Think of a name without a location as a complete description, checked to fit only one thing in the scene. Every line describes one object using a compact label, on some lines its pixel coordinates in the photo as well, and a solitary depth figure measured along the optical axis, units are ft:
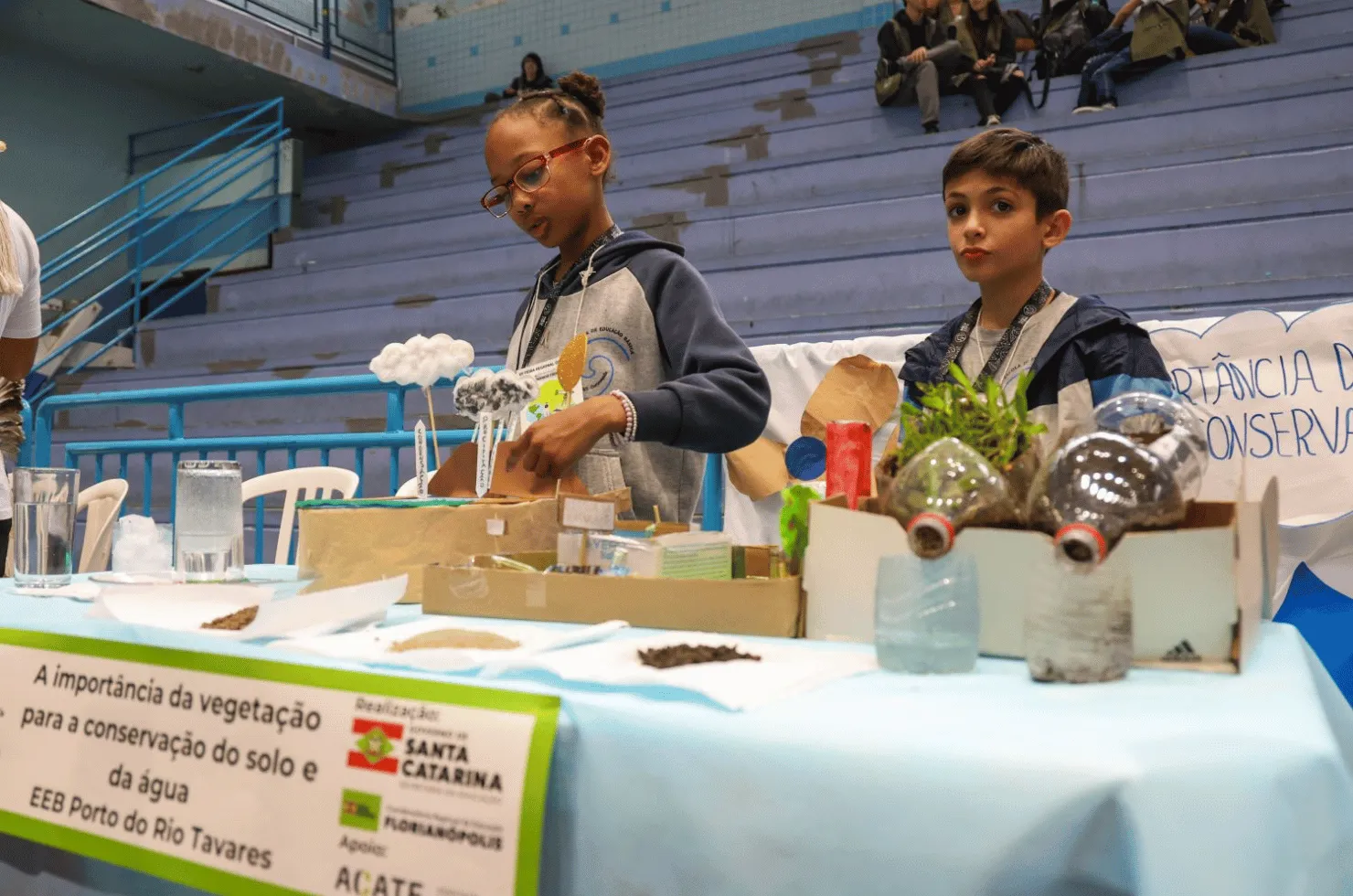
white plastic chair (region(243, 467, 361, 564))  7.48
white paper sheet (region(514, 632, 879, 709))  1.98
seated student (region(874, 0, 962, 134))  17.07
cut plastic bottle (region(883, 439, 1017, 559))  2.39
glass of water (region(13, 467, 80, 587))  3.94
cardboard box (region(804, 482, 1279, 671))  2.16
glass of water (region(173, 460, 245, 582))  3.98
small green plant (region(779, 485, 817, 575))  2.98
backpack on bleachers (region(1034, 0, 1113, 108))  17.03
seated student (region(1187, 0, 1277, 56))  16.16
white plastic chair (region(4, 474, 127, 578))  7.33
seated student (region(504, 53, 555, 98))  23.07
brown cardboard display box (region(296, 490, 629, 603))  3.36
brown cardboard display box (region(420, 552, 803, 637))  2.72
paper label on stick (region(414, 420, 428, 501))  4.02
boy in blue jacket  4.49
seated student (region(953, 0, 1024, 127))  16.62
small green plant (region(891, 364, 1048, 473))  2.66
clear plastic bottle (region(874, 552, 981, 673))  2.19
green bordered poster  2.00
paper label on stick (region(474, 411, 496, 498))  3.78
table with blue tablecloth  1.57
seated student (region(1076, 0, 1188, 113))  15.87
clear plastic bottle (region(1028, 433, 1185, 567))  2.22
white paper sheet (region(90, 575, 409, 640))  2.74
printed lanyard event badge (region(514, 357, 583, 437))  3.94
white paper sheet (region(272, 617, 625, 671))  2.24
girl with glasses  4.33
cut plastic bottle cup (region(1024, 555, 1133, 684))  2.06
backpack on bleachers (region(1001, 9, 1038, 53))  18.15
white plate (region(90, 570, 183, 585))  3.95
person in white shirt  6.05
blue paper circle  8.69
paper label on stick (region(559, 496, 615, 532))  3.31
